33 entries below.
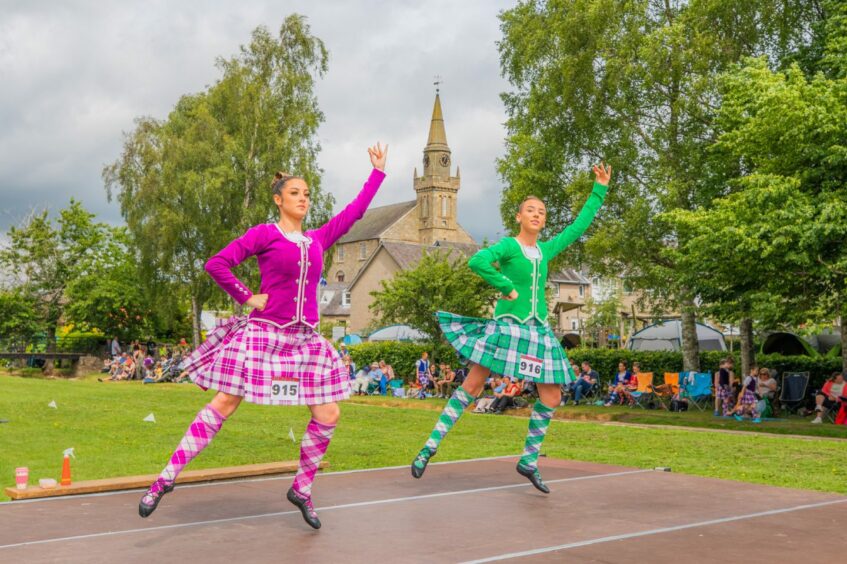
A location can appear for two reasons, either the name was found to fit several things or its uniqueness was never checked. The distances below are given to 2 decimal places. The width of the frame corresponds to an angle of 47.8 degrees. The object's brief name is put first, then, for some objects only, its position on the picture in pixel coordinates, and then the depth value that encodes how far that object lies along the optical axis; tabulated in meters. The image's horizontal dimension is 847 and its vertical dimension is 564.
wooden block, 7.16
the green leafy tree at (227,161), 41.66
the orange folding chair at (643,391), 24.02
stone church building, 87.25
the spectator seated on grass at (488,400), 23.56
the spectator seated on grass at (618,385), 24.80
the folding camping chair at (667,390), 23.98
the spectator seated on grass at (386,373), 30.98
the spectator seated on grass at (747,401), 20.67
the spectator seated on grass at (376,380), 31.14
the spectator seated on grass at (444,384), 28.85
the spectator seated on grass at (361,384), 31.03
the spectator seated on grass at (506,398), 23.47
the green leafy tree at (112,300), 46.47
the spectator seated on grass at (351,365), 33.30
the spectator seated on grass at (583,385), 25.28
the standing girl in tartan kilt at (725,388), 21.52
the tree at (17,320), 47.53
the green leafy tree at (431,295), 36.38
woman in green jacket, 7.64
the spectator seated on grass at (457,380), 28.84
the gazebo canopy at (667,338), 35.97
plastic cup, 7.16
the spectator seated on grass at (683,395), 23.31
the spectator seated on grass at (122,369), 39.75
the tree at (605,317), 66.12
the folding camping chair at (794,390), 21.31
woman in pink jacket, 6.23
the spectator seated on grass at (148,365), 38.91
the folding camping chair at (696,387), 23.44
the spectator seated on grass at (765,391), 20.74
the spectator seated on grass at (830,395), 19.34
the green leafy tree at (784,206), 17.53
